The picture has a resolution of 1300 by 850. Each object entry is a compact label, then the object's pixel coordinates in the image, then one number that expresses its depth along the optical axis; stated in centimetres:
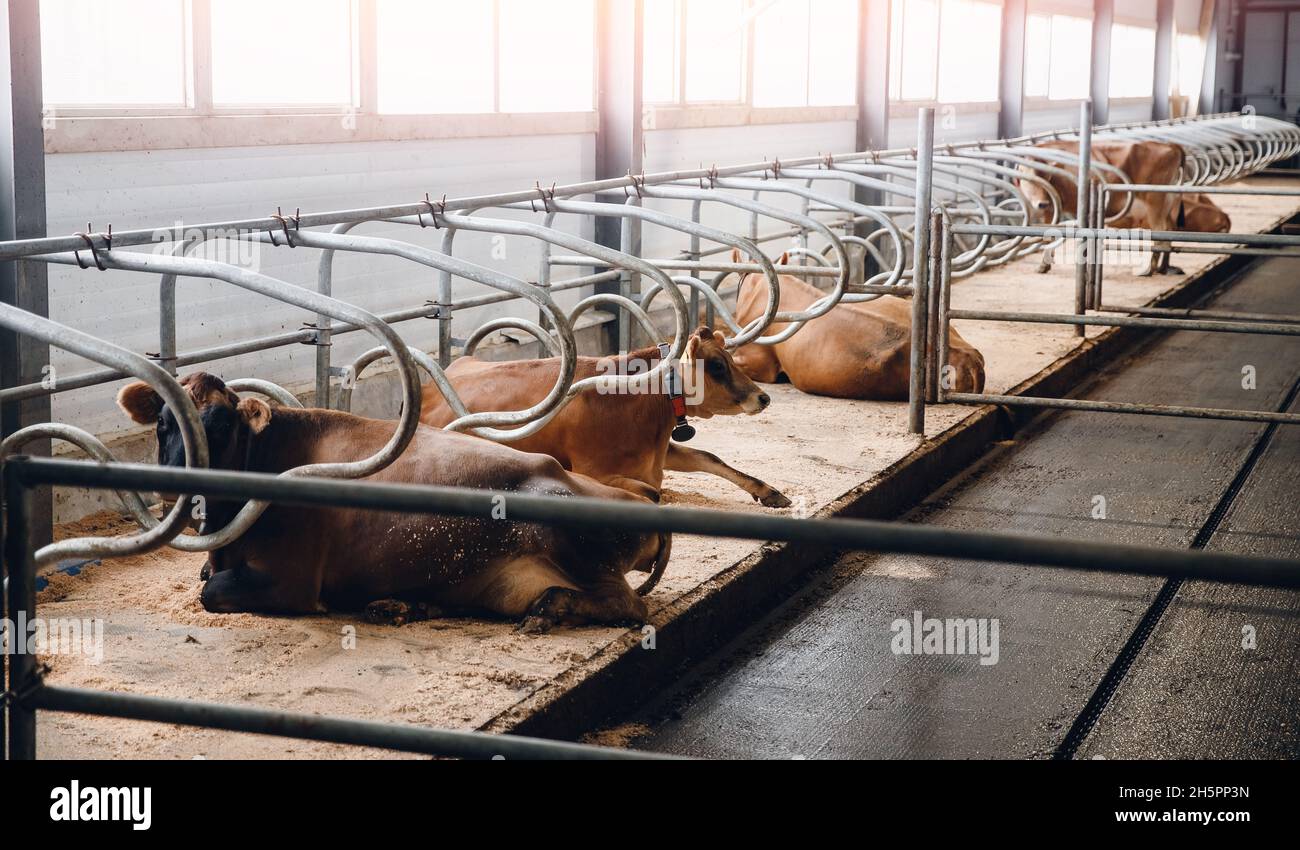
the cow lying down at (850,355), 790
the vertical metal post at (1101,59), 2181
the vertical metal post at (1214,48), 2895
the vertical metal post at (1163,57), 2572
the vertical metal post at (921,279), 691
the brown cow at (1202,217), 1511
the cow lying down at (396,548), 422
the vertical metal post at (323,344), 534
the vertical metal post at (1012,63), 1773
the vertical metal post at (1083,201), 991
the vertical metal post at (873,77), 1345
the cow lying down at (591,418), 551
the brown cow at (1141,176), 1430
